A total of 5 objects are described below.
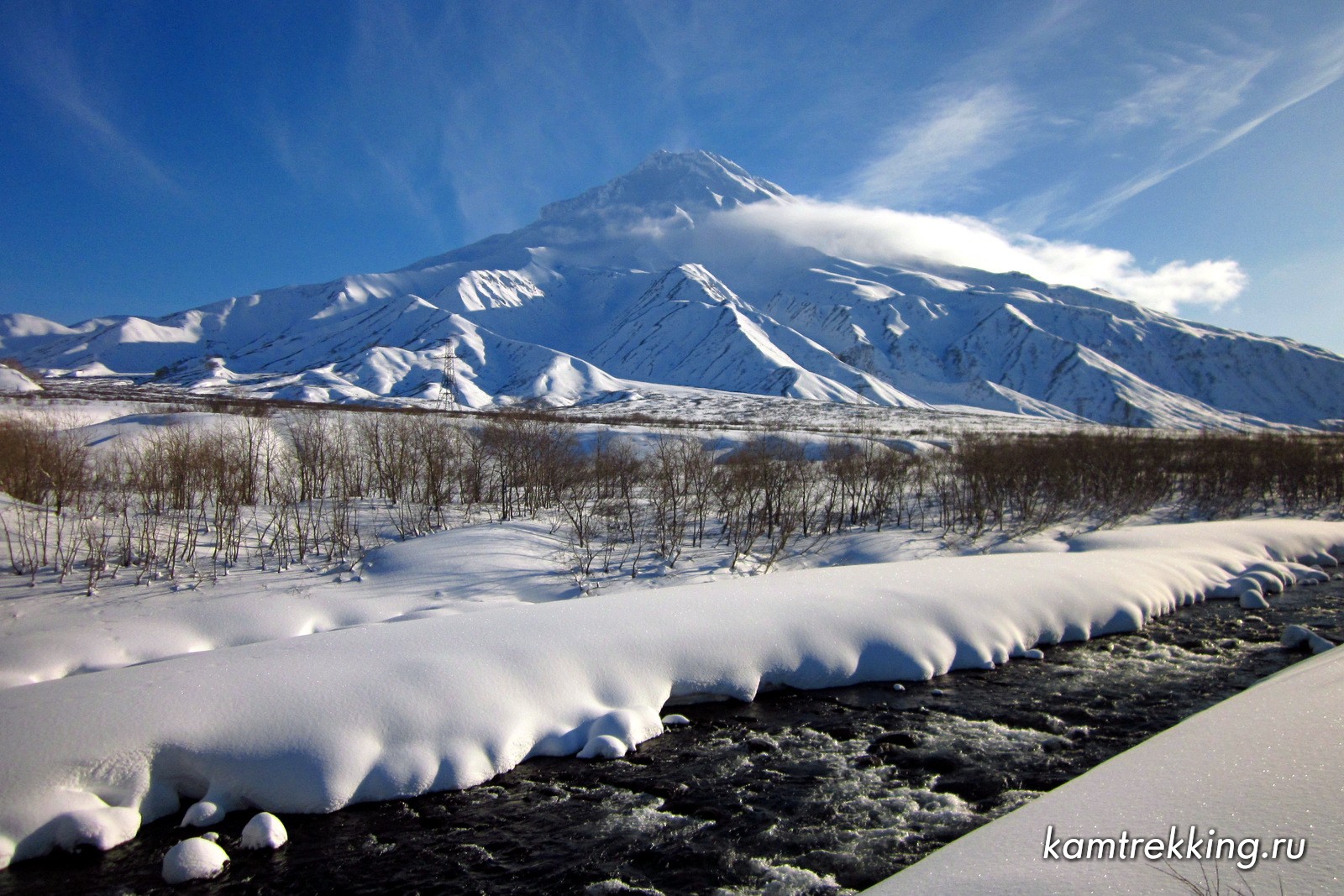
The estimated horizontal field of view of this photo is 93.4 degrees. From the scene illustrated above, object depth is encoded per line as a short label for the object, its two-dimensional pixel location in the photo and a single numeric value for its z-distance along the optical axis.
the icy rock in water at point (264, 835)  5.03
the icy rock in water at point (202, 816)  5.28
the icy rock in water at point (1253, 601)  11.34
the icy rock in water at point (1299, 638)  9.10
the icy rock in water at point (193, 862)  4.64
